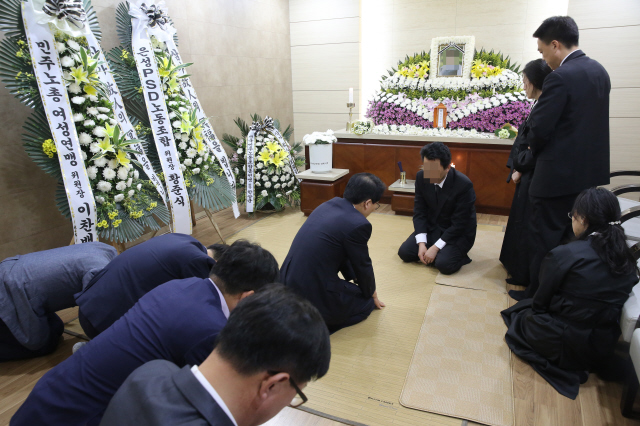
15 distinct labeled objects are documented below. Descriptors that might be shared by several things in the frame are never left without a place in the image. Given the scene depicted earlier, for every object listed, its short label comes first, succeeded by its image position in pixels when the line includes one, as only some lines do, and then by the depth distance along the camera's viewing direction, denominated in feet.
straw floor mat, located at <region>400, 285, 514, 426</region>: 6.72
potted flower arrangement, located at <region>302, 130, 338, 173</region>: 15.84
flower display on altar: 16.16
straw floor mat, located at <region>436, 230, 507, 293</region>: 10.63
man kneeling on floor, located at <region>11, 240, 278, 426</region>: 4.42
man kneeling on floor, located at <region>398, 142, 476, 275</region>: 11.00
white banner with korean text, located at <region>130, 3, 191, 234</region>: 11.76
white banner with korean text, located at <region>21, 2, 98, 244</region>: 9.30
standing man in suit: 8.74
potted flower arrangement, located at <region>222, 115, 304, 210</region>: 16.16
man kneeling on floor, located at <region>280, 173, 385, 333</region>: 7.91
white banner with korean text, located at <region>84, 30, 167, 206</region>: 10.50
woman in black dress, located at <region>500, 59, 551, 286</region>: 9.91
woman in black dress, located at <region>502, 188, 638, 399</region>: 6.88
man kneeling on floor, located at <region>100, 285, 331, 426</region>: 2.97
